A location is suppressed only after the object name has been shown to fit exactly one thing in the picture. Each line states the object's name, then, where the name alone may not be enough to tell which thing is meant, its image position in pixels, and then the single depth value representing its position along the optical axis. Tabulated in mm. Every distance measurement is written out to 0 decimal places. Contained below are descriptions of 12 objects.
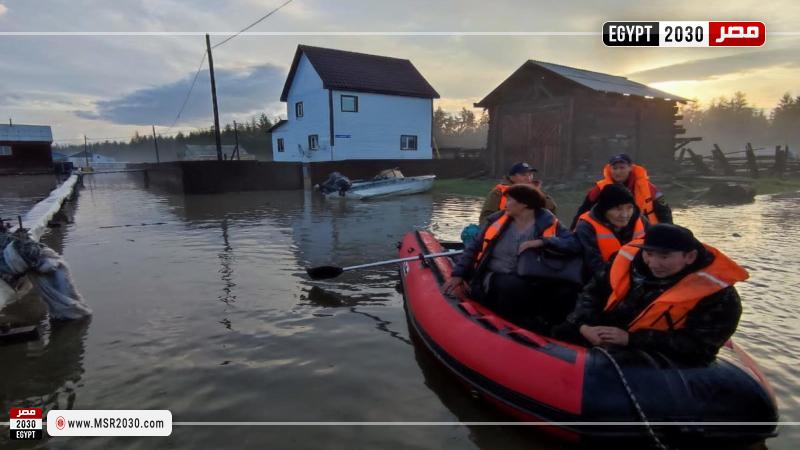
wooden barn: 20844
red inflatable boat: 2926
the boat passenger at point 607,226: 4090
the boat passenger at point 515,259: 4180
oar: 6914
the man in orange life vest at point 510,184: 5730
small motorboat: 19750
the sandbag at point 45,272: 5223
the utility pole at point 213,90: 23327
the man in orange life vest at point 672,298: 2857
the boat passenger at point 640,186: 5539
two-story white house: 27719
